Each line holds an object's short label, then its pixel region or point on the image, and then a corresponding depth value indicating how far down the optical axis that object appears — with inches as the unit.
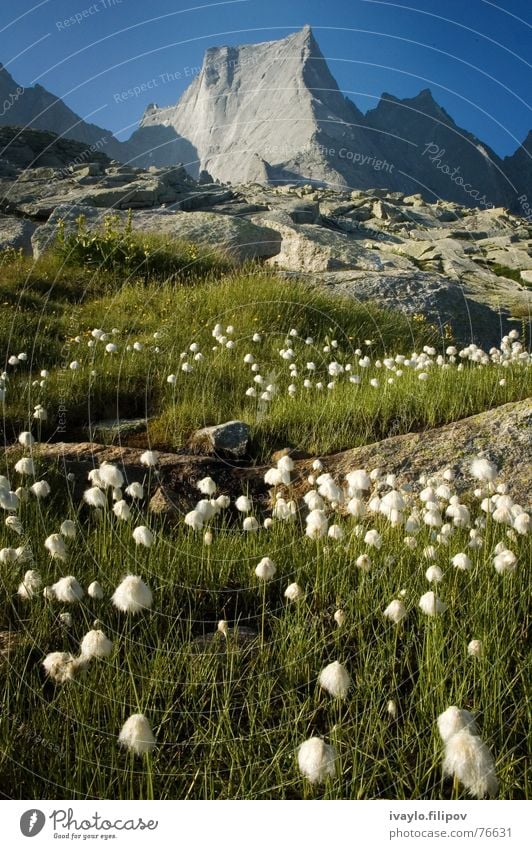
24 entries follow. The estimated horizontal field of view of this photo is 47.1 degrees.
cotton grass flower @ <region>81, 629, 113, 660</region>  81.7
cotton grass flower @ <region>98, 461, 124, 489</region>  131.8
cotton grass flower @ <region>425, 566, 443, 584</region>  104.4
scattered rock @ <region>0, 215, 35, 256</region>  542.3
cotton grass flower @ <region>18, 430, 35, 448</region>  155.6
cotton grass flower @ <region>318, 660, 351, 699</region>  73.5
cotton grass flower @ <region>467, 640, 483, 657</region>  88.1
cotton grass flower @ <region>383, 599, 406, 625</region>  96.9
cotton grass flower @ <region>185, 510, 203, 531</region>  127.2
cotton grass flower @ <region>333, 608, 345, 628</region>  100.9
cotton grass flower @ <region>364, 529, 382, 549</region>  121.9
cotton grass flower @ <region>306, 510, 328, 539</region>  121.1
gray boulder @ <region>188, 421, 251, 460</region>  217.8
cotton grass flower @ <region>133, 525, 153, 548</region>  113.0
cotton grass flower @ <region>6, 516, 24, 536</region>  121.9
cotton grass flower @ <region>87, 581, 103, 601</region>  103.0
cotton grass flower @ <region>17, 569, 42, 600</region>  105.6
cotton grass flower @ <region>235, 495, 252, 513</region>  137.9
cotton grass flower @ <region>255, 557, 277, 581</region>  106.7
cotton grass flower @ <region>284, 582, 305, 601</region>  104.6
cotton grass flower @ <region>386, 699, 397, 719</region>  81.0
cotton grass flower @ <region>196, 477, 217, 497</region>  142.0
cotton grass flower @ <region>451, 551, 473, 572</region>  109.4
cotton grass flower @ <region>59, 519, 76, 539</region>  122.3
